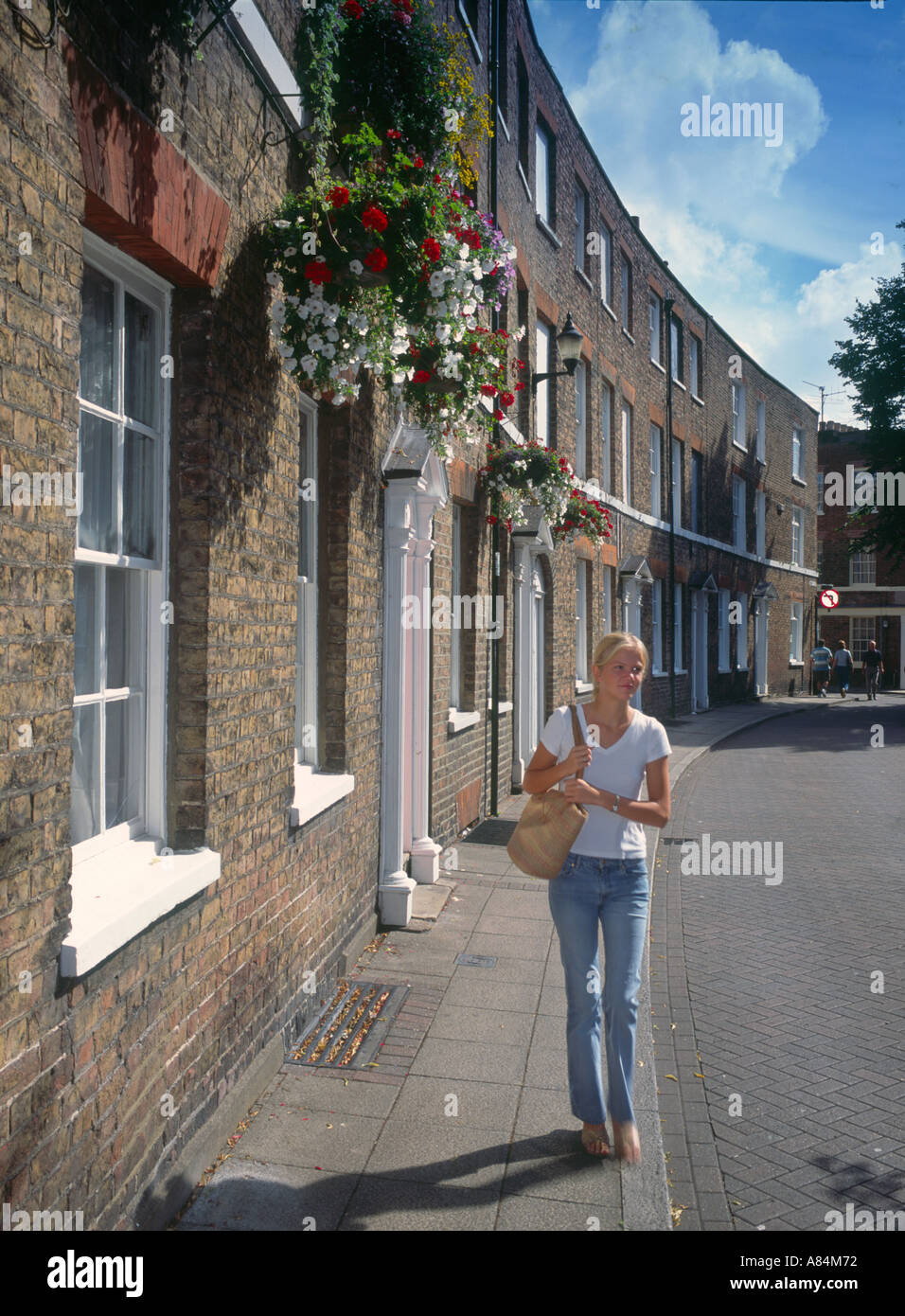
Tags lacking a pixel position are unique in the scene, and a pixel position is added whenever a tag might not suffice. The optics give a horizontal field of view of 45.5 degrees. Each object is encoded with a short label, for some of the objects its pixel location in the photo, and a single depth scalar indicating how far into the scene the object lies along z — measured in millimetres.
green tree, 29203
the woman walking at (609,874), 3883
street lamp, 12031
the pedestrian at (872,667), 31734
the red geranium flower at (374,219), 4133
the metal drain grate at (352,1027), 4770
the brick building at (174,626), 2568
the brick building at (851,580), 44219
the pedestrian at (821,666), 36562
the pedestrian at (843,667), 34656
